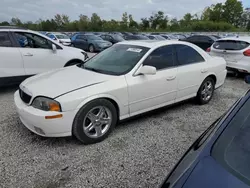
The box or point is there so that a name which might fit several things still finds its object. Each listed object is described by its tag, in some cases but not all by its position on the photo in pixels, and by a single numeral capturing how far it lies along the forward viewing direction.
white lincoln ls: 2.87
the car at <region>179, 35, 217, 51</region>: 14.09
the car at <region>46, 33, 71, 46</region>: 20.00
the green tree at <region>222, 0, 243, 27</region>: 72.81
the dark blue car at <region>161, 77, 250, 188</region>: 1.21
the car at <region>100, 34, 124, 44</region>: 21.31
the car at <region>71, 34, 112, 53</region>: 17.08
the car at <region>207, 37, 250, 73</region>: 6.95
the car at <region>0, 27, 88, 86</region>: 5.20
